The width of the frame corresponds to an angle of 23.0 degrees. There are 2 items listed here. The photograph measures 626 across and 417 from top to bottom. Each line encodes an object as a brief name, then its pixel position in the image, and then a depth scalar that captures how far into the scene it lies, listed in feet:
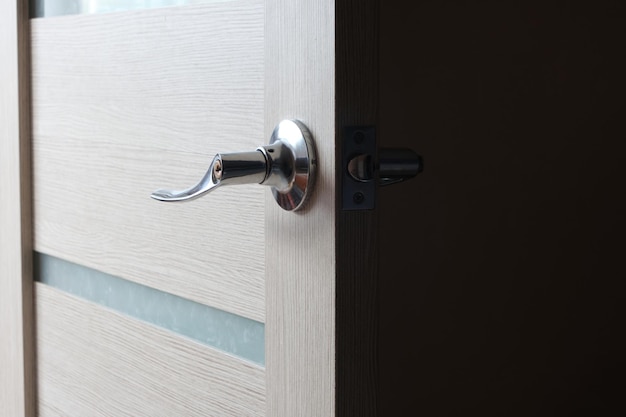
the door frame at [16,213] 5.05
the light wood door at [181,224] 3.63
